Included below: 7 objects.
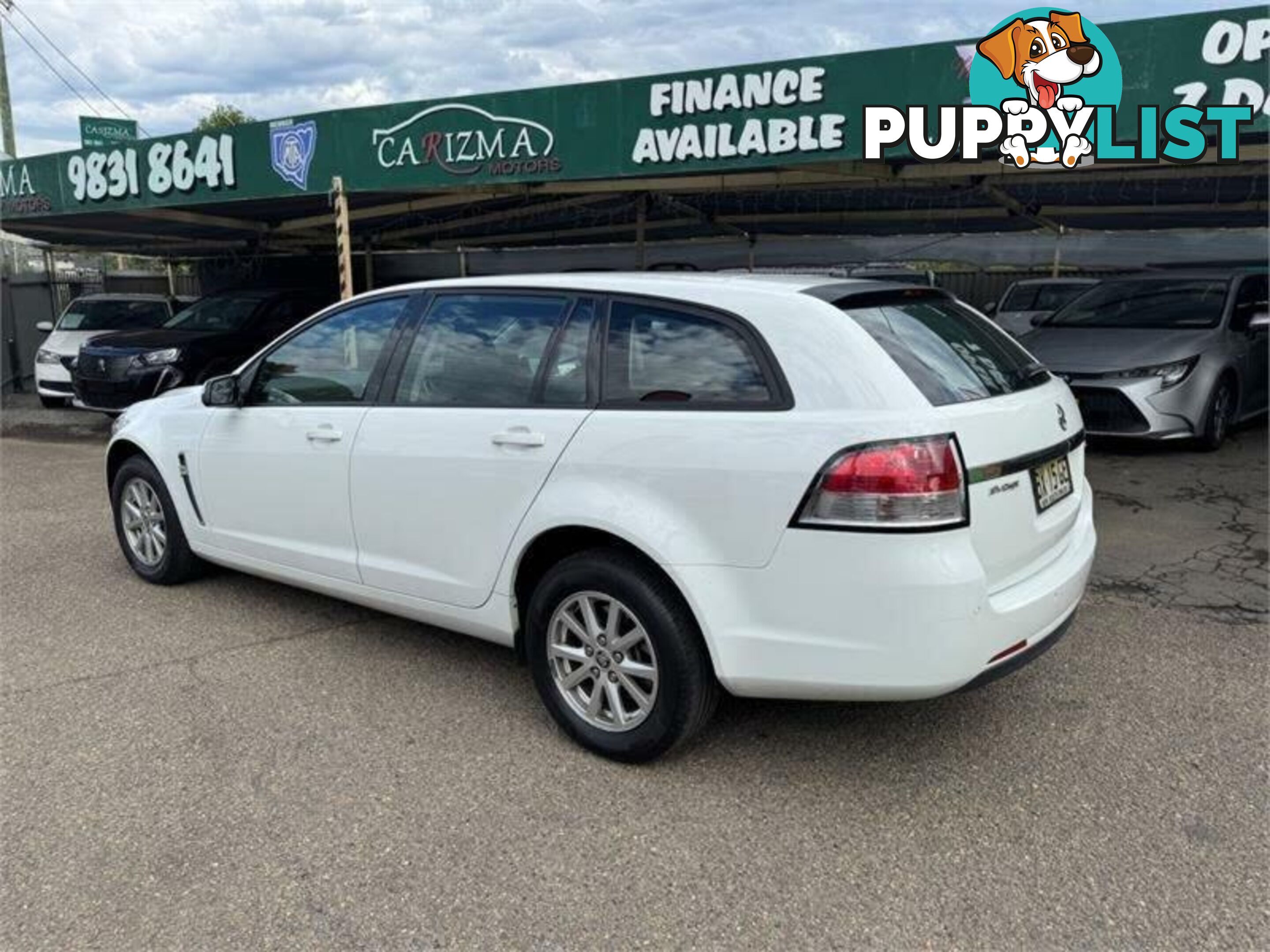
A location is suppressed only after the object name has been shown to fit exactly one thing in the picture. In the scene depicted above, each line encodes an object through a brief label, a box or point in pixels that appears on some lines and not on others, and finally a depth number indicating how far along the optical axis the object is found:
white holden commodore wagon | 2.70
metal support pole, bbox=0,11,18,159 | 18.44
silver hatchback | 7.84
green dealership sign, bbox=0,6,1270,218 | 6.39
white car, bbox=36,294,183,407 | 12.38
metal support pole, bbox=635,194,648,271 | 12.53
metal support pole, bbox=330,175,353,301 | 9.46
